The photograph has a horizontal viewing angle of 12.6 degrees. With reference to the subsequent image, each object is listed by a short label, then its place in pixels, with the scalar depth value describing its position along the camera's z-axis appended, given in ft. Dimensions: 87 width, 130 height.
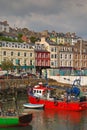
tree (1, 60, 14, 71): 271.41
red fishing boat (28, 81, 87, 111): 164.35
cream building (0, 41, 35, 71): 297.12
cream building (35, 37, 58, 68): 333.21
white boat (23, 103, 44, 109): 165.64
